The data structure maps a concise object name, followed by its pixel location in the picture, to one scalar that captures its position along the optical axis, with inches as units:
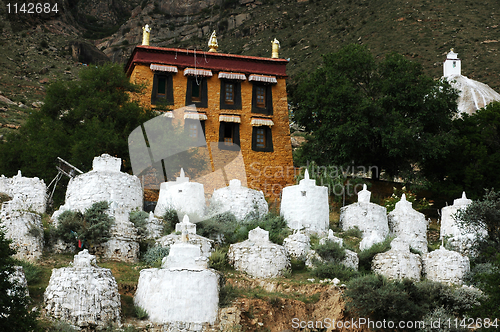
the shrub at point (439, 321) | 852.6
